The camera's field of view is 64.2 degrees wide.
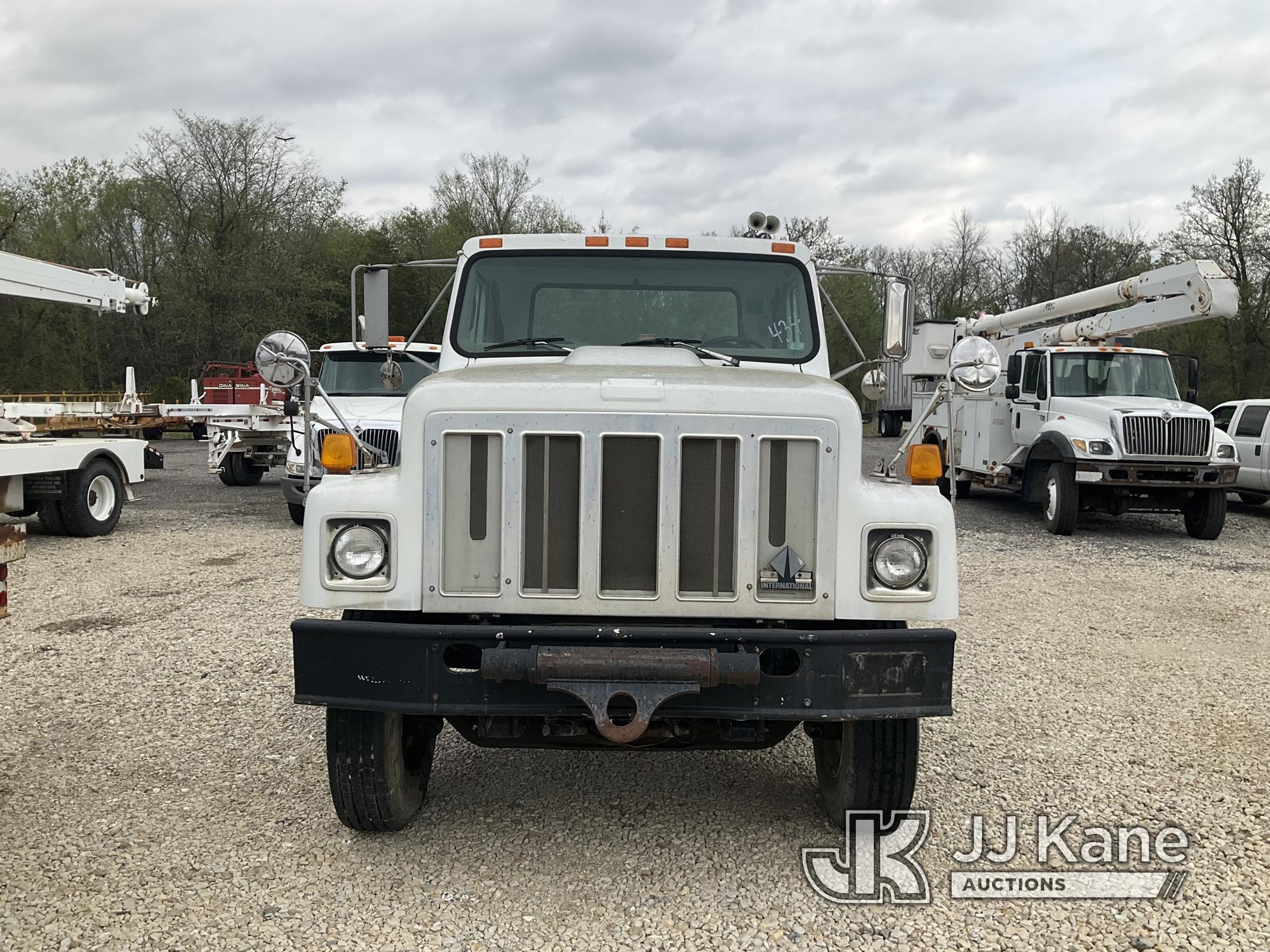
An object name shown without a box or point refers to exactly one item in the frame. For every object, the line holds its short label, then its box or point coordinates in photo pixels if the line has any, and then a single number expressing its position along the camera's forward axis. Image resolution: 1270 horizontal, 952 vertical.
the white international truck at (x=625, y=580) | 3.03
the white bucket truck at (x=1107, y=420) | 11.34
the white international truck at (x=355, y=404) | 10.37
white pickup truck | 13.54
